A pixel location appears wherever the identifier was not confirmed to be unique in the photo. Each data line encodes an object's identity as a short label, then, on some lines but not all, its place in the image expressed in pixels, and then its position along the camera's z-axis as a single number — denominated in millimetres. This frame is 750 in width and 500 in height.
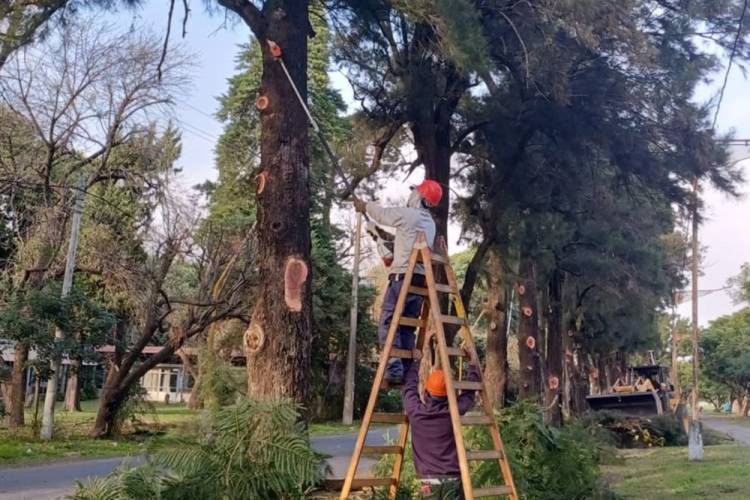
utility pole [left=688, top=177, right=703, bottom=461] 13652
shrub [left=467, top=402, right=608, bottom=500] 8711
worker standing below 6312
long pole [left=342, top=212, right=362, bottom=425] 31719
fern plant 5746
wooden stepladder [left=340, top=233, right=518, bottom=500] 5959
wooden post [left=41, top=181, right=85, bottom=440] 18716
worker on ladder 6777
